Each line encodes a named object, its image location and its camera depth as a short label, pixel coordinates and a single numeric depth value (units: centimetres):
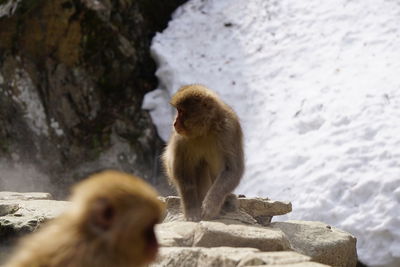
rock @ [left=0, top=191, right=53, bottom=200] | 670
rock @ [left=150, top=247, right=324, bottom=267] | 443
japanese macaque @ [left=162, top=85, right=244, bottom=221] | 670
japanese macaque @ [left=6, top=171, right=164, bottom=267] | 309
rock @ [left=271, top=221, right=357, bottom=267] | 617
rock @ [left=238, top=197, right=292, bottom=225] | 658
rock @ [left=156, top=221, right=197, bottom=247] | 518
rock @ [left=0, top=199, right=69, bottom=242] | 539
